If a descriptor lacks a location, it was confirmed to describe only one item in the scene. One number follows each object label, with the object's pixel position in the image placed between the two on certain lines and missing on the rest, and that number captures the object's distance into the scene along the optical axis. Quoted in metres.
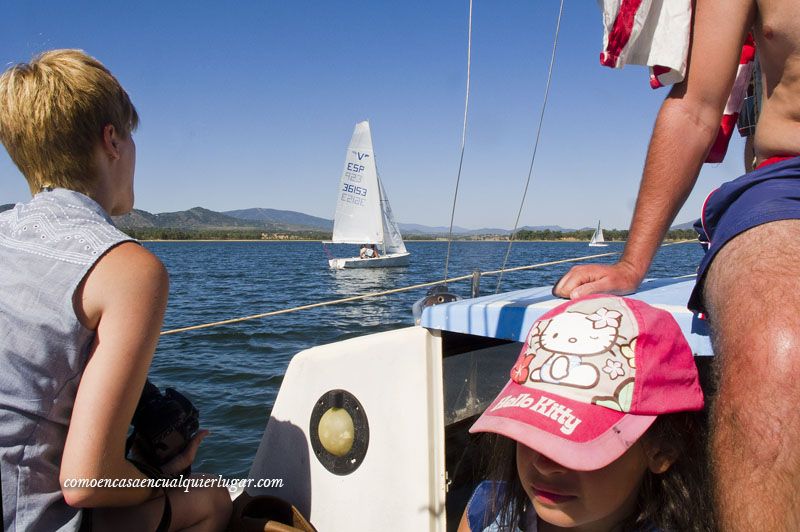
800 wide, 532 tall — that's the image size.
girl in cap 0.89
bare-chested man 0.71
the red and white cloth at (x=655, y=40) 1.38
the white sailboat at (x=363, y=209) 29.70
